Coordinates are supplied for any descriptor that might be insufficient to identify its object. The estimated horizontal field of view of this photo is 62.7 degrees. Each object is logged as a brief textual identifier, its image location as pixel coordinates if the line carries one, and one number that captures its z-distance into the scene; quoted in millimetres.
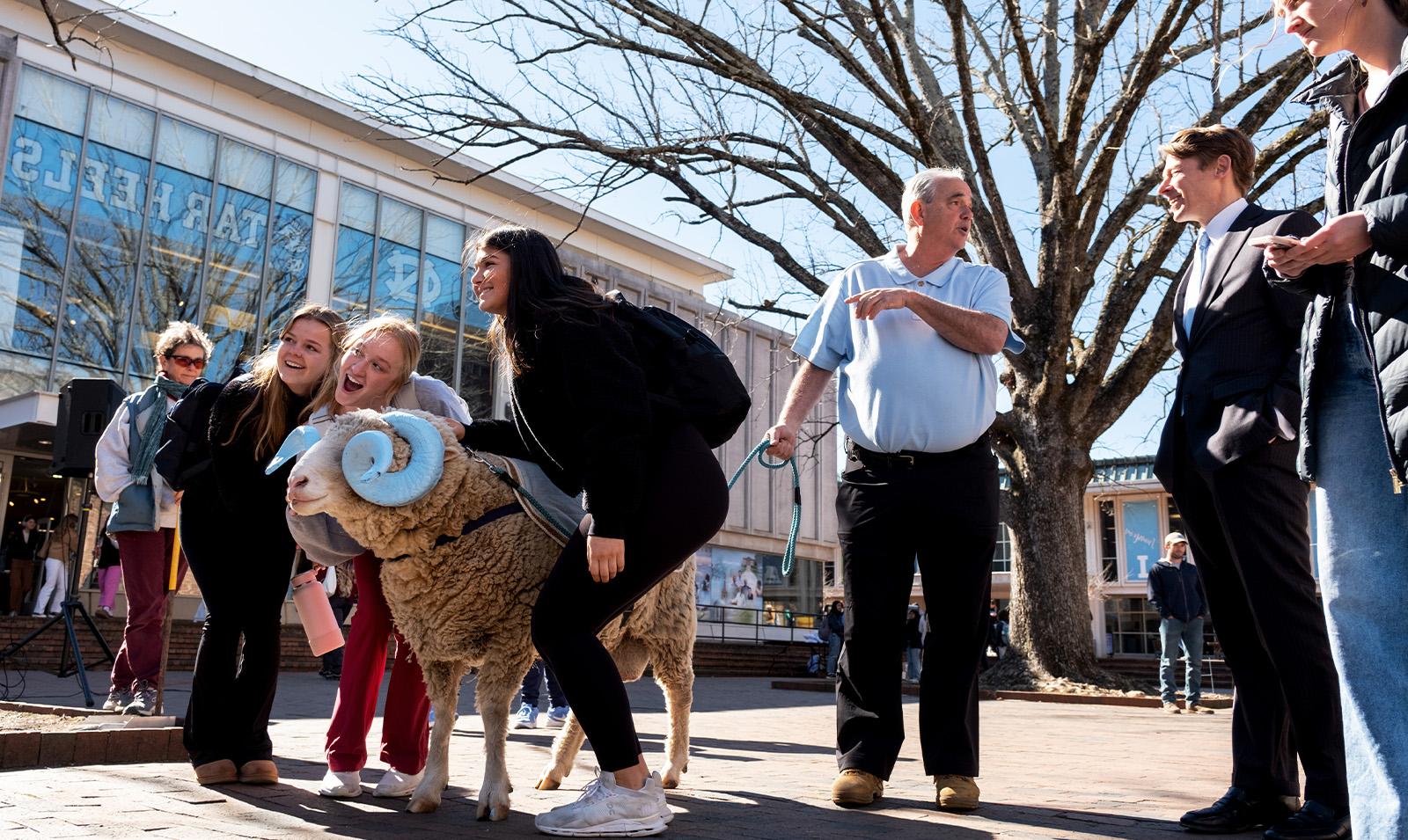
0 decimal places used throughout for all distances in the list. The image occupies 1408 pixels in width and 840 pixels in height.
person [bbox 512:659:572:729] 7504
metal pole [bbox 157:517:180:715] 5812
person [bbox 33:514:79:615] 17656
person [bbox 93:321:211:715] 6820
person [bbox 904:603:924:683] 21734
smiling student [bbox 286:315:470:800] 4145
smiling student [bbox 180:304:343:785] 4398
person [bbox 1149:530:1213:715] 12555
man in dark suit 3441
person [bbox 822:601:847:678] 24156
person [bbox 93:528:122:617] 14635
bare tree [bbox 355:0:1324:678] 13406
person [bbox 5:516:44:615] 18422
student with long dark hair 3309
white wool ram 3604
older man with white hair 4148
